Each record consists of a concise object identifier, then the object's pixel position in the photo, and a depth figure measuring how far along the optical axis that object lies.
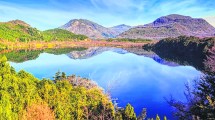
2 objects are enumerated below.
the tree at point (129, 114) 13.92
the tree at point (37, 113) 11.71
